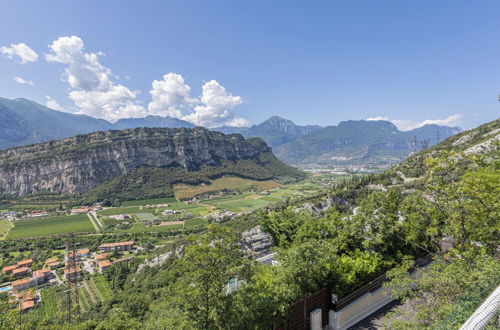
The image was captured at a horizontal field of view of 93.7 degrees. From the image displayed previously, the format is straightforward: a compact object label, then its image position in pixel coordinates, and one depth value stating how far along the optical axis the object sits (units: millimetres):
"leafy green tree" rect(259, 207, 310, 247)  20062
